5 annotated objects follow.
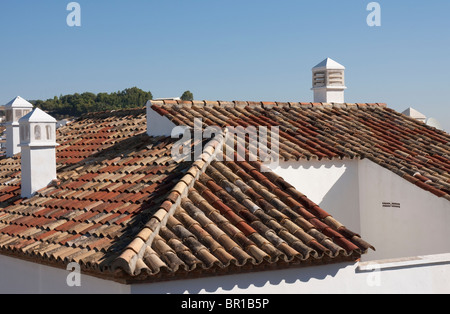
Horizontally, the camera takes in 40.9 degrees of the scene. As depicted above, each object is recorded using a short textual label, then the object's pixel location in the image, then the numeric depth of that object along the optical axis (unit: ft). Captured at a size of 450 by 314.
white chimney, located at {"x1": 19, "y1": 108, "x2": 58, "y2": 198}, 40.57
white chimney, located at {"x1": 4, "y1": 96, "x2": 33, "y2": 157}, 55.67
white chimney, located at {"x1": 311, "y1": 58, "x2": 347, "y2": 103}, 57.06
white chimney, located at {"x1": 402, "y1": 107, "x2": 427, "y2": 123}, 62.90
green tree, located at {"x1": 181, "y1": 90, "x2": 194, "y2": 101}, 185.37
